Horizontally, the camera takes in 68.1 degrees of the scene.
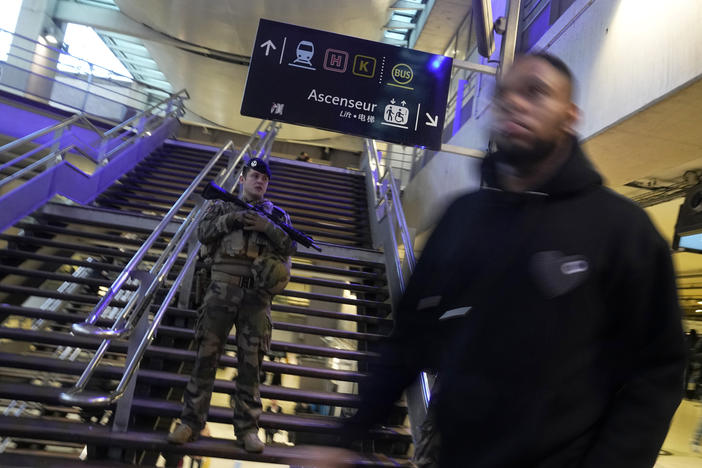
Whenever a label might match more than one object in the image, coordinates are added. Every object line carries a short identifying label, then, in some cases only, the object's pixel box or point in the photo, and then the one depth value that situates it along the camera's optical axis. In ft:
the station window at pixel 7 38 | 32.28
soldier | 11.59
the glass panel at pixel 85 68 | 35.47
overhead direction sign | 16.01
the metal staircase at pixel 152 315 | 11.84
